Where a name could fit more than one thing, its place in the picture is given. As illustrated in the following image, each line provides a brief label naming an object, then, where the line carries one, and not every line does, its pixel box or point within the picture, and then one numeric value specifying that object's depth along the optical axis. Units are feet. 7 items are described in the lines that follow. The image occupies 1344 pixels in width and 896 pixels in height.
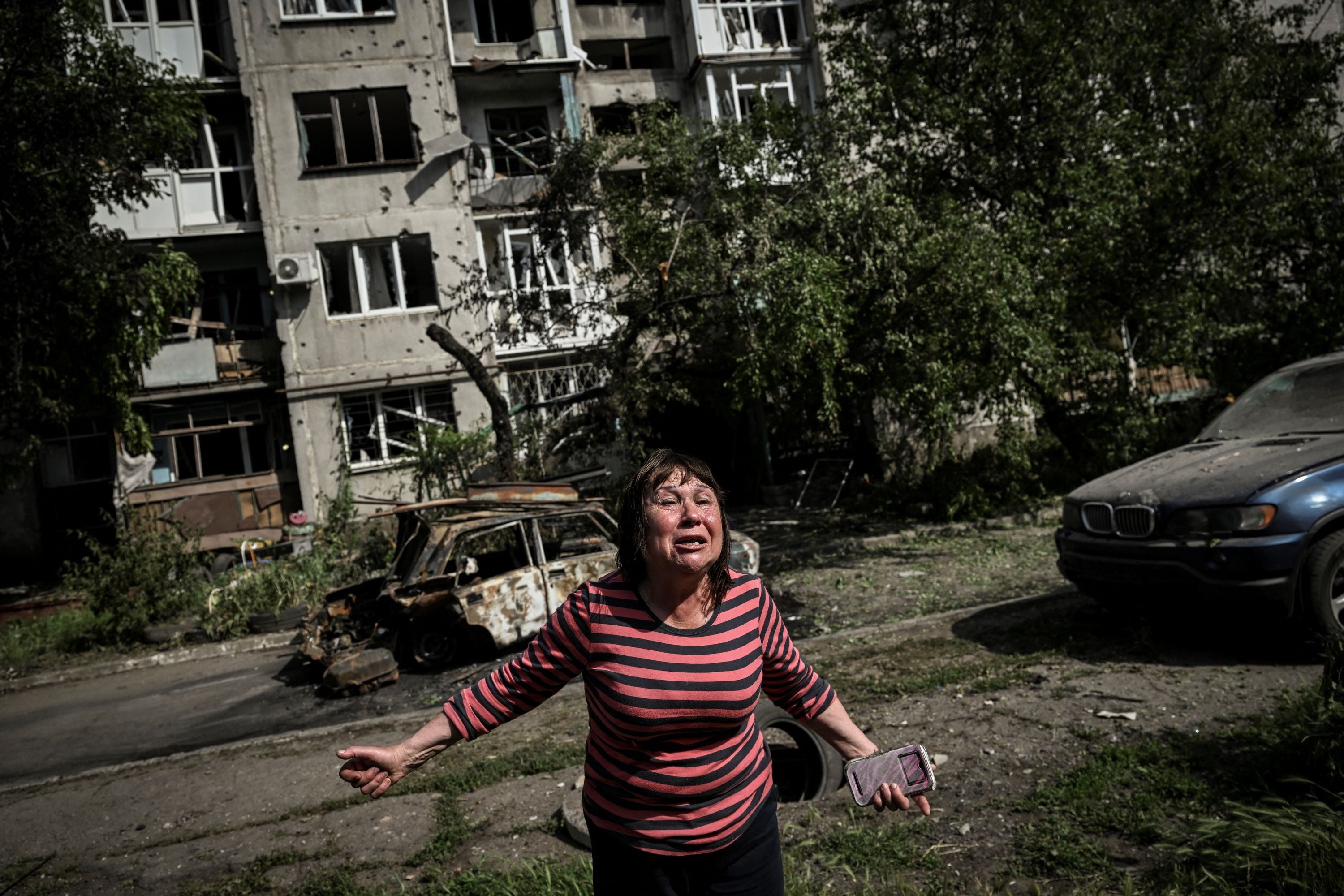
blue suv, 17.10
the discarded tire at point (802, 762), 14.73
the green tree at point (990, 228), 35.99
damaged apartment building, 59.31
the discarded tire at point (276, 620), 38.40
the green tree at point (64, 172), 39.06
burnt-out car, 27.78
